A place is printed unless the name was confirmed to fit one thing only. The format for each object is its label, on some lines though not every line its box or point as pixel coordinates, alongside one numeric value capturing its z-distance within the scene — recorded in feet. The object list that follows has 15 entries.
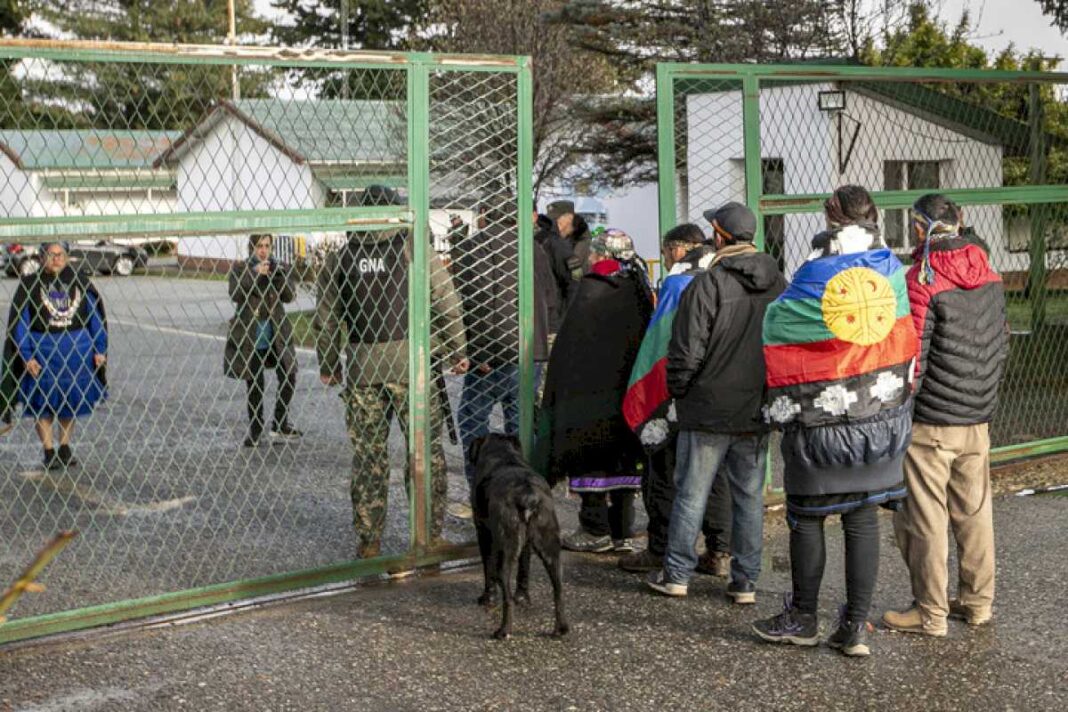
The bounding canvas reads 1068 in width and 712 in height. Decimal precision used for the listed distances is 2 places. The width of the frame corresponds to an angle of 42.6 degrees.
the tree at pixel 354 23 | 162.91
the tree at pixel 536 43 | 75.61
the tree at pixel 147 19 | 177.06
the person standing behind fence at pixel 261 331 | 31.76
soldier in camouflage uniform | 21.09
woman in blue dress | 30.14
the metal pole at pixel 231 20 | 157.79
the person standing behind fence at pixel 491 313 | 22.68
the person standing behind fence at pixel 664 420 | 20.12
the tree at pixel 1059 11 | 51.80
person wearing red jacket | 17.87
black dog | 18.02
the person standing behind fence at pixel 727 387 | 18.92
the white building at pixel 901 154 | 35.53
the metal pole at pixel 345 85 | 20.58
